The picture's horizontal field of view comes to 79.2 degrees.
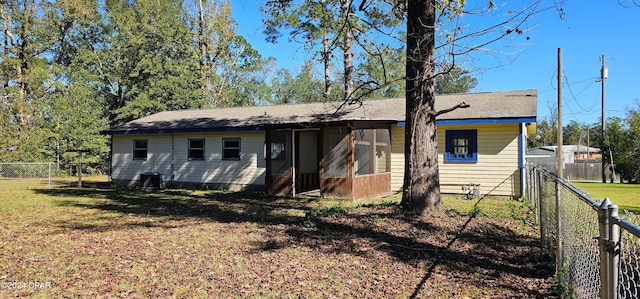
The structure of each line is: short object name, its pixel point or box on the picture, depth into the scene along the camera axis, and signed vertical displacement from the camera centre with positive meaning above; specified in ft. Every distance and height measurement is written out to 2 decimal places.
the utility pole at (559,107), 56.37 +7.30
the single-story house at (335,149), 39.75 +0.74
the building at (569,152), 114.67 +0.73
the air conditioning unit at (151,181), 53.83 -3.54
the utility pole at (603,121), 93.45 +8.41
